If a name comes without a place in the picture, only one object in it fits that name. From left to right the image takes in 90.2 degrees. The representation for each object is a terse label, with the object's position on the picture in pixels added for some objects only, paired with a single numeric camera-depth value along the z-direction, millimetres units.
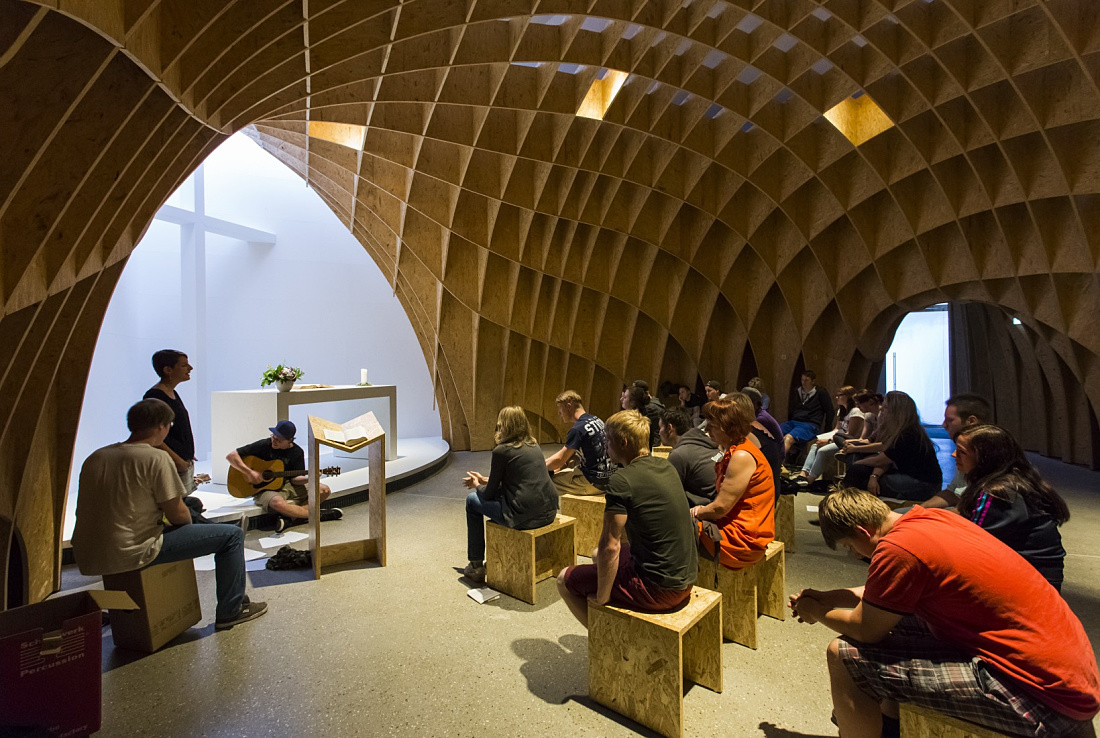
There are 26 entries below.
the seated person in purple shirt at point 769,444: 5359
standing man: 5215
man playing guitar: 6785
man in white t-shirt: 3742
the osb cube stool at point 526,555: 4930
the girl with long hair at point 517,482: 4980
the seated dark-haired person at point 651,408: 7586
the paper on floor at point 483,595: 4961
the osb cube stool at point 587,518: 5984
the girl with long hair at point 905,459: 5652
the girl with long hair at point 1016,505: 3018
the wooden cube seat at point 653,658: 3039
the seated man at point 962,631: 2129
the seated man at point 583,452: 5746
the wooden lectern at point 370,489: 5445
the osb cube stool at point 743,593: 4031
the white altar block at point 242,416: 8742
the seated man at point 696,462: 4711
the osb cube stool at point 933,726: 2280
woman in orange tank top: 3887
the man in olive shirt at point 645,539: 3174
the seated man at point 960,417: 4699
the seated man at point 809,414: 10318
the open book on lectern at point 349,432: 5391
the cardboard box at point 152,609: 3928
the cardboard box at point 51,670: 2754
